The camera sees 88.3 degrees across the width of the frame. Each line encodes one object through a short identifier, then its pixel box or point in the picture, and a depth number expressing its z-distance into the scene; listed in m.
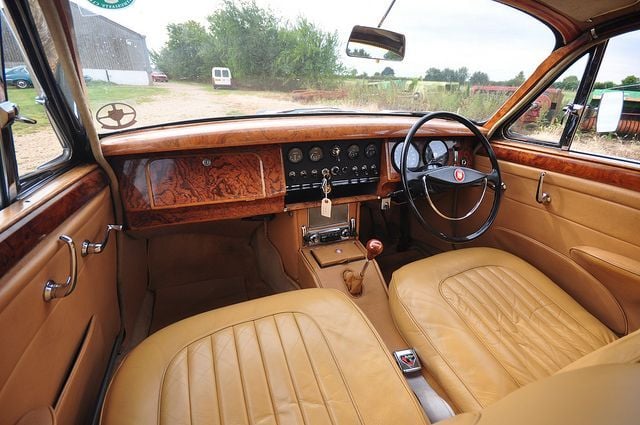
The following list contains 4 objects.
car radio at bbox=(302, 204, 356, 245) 1.85
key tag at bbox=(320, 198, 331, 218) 1.72
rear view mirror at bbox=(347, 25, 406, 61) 1.69
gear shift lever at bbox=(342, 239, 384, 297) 1.50
